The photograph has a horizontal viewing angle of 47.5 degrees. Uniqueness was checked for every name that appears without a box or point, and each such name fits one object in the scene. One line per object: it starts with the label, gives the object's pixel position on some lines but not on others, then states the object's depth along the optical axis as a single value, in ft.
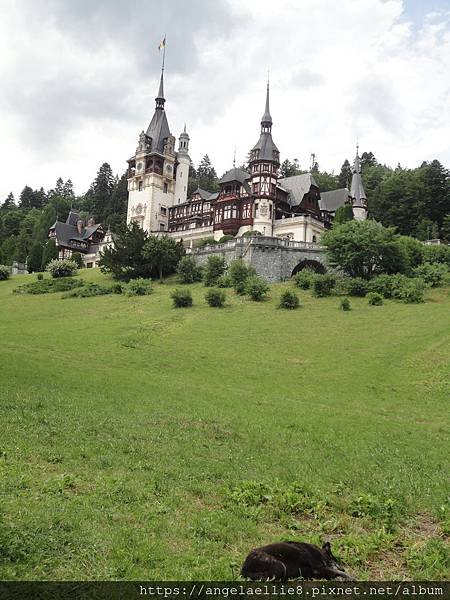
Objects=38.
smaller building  312.50
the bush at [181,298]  150.20
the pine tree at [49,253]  268.62
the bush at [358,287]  159.63
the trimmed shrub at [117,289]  183.73
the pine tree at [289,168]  407.52
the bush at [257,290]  156.35
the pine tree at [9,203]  497.58
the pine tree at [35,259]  271.08
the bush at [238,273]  173.78
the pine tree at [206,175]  401.70
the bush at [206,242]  215.65
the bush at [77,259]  266.36
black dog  22.31
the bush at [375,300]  147.33
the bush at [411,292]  148.36
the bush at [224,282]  176.14
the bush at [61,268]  228.47
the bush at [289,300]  145.00
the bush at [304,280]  169.54
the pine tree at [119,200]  379.22
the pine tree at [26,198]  513.04
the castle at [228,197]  239.71
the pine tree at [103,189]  407.89
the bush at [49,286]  197.98
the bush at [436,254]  190.60
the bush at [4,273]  247.91
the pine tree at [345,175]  366.02
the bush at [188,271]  189.47
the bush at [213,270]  183.11
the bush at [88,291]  182.50
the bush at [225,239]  205.73
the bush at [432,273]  168.96
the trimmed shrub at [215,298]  148.87
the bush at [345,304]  140.67
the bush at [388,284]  156.35
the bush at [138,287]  176.86
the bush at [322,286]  159.74
